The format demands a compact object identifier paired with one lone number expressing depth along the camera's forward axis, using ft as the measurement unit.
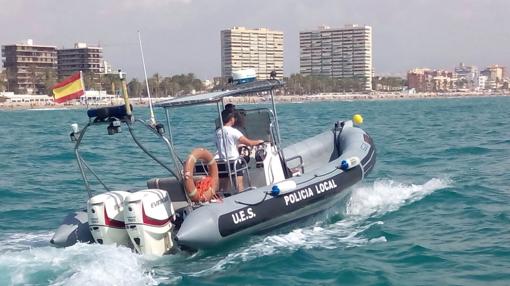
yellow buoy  45.11
